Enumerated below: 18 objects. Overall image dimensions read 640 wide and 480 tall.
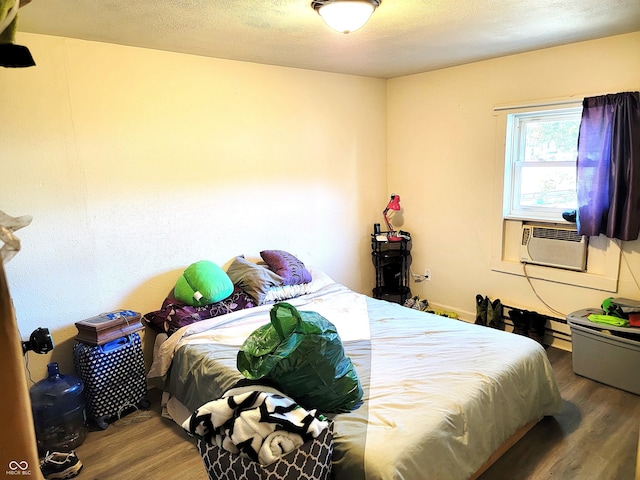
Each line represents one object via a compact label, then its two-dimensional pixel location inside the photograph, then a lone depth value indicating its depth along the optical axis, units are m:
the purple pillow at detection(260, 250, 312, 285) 3.37
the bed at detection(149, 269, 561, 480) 1.72
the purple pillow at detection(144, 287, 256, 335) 2.87
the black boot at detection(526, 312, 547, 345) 3.52
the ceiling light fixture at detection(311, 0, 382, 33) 2.05
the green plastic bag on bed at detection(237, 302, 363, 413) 1.80
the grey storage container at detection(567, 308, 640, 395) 2.80
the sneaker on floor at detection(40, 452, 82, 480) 2.19
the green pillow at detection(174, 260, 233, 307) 2.97
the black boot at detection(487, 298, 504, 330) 3.76
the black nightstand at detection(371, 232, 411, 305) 4.43
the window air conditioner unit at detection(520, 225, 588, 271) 3.28
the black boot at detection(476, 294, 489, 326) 3.84
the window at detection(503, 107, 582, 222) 3.42
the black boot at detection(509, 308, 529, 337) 3.57
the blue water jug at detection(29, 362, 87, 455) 2.36
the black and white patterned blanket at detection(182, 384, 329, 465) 1.47
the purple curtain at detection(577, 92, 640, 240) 2.86
